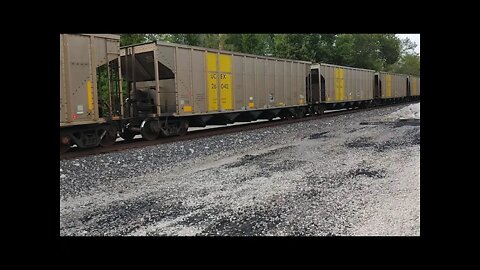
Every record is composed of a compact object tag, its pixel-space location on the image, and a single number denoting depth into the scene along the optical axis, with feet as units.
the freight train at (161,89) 32.89
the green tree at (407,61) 237.74
